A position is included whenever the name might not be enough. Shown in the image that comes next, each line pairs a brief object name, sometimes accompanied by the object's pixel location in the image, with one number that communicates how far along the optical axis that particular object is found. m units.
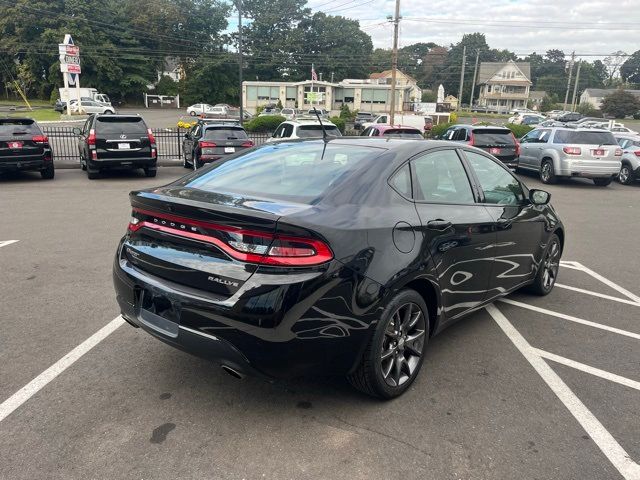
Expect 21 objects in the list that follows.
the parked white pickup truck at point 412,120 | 37.58
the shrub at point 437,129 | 29.40
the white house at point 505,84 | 100.19
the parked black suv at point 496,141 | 15.69
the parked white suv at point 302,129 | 14.02
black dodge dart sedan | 2.72
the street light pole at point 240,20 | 26.12
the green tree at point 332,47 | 92.37
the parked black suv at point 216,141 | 14.23
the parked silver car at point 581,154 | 14.97
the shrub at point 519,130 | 30.11
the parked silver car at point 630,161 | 16.27
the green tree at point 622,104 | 69.19
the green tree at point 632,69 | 129.88
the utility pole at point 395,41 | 28.29
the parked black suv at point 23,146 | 12.39
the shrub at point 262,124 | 33.10
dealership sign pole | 35.72
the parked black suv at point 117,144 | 13.08
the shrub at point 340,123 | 34.12
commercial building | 71.19
